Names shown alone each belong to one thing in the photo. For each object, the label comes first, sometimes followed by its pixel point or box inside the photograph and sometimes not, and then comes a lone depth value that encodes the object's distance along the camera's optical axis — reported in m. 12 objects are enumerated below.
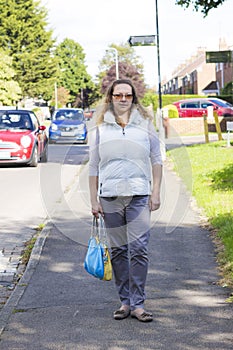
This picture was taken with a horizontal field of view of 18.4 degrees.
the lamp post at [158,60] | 21.96
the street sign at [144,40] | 19.16
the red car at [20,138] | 19.72
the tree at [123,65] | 88.50
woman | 5.64
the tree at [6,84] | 57.56
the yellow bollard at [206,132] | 26.98
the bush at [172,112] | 41.53
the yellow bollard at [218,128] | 27.20
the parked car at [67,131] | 31.94
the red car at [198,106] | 41.88
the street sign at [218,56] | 18.17
